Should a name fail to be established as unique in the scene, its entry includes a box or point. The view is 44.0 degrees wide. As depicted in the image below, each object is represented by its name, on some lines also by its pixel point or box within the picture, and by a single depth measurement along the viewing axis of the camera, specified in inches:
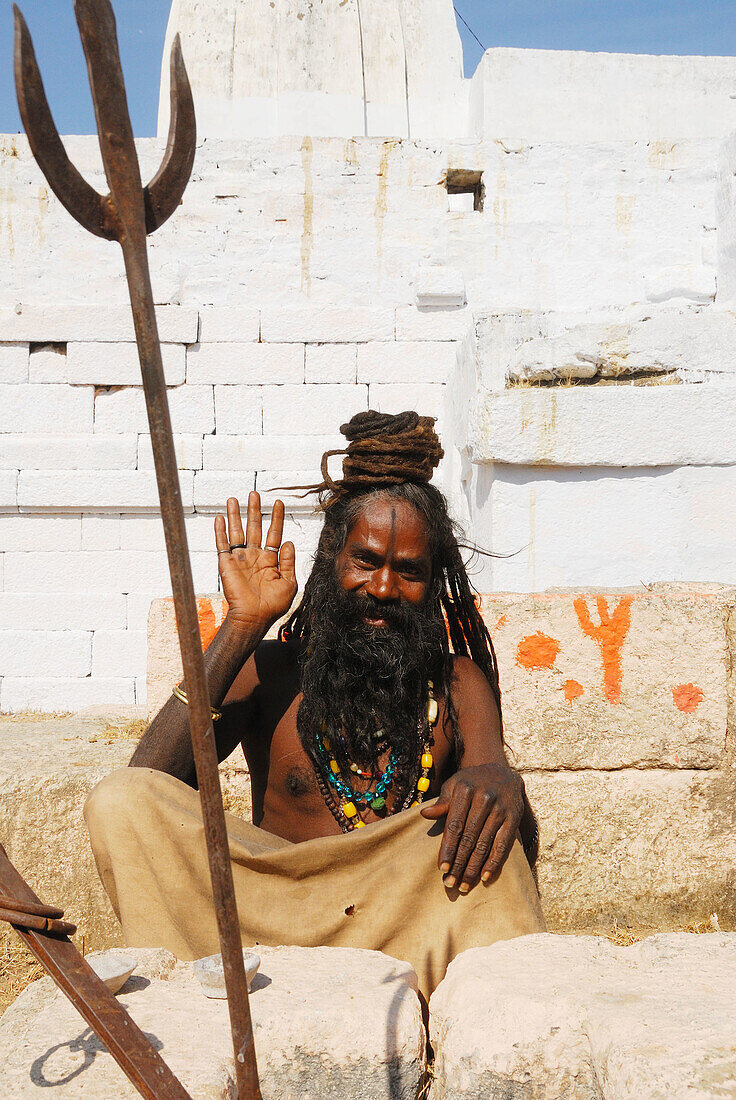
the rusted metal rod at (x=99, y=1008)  50.6
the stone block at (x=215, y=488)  290.0
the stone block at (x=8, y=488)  286.5
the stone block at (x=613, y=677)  124.5
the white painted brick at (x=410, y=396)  294.7
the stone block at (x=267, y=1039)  60.0
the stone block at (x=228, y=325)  291.6
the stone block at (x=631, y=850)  125.3
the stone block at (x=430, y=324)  295.9
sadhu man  91.4
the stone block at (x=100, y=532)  292.2
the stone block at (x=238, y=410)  294.0
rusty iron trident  39.1
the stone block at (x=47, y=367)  291.4
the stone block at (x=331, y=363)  294.4
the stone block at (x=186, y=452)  290.5
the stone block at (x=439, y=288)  295.0
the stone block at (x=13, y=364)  290.7
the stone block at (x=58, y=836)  121.6
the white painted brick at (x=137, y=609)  290.8
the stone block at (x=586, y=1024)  58.7
